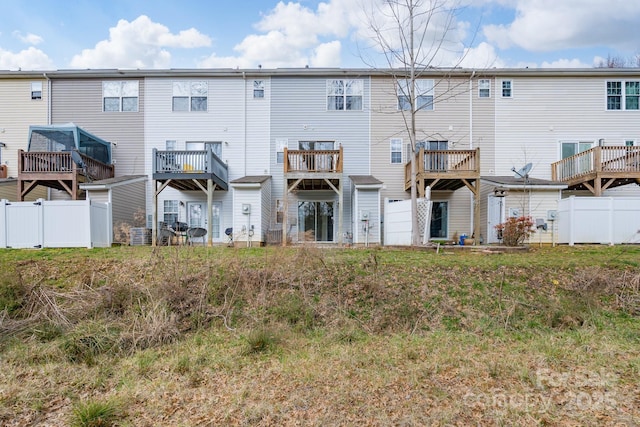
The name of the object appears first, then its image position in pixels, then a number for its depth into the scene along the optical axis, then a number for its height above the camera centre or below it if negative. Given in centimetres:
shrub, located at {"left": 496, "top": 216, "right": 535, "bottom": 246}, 1055 -55
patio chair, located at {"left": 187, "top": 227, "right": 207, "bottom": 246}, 1164 -76
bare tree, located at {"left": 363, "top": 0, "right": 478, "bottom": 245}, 1145 +597
